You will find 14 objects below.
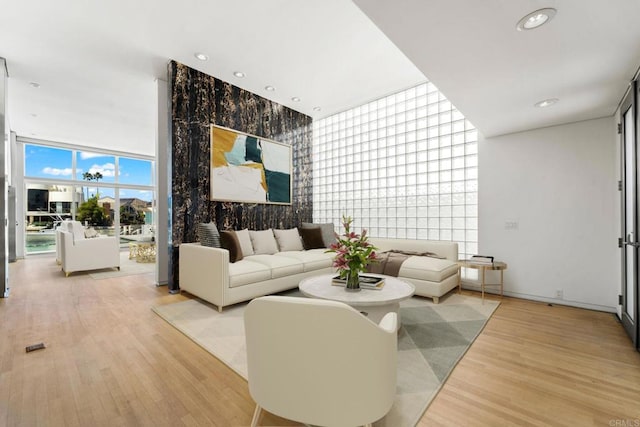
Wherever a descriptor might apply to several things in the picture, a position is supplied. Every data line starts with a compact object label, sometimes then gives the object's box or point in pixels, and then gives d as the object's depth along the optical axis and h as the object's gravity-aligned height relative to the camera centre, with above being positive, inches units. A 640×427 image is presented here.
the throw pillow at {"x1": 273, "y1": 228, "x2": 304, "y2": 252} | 178.7 -18.3
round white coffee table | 82.3 -26.8
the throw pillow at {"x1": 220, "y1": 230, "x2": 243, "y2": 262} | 135.9 -16.0
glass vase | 92.8 -24.0
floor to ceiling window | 277.4 +24.7
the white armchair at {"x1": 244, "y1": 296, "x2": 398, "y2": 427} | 40.8 -23.4
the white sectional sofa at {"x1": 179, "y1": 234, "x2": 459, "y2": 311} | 117.6 -29.1
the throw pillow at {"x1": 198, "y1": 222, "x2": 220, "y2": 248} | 135.0 -10.9
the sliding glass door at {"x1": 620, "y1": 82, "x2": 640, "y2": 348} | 87.3 -2.1
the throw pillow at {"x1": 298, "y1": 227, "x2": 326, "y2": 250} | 186.7 -17.7
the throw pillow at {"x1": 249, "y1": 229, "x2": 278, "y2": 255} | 163.0 -18.1
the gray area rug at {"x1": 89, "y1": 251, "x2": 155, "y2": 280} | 187.3 -42.2
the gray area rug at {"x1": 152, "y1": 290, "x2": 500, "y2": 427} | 62.7 -42.3
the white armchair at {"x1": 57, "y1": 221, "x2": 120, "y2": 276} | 186.9 -26.3
